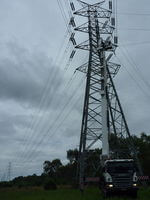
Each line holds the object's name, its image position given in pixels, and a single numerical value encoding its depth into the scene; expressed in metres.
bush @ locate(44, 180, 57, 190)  25.00
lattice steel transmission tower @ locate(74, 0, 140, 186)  19.89
